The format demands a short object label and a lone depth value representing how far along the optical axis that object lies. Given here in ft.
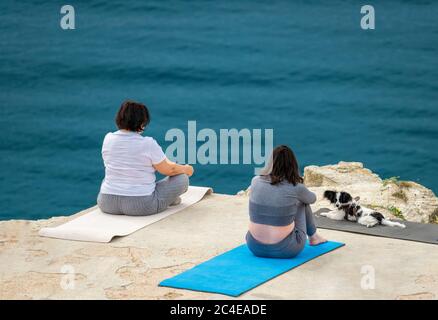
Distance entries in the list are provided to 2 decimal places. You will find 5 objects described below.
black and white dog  46.03
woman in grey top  40.16
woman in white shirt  47.14
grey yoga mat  44.21
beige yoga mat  44.50
